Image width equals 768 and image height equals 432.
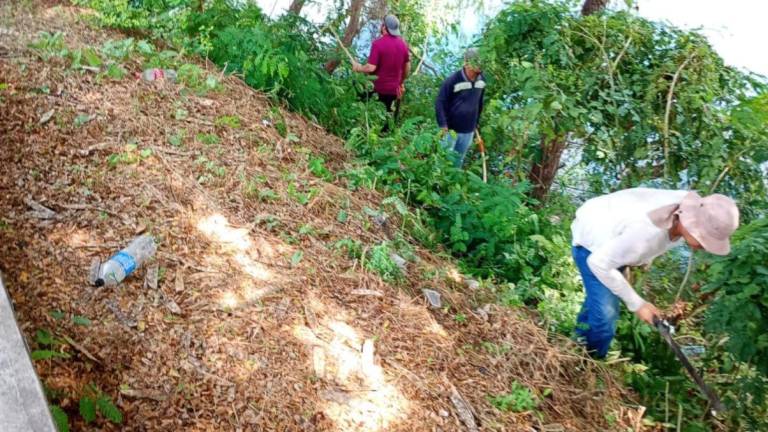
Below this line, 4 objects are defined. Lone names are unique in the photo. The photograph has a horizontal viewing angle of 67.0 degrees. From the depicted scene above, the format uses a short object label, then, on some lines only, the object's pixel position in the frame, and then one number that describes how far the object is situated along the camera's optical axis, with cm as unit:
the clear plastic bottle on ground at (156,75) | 532
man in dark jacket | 673
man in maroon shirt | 702
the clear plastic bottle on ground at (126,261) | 307
